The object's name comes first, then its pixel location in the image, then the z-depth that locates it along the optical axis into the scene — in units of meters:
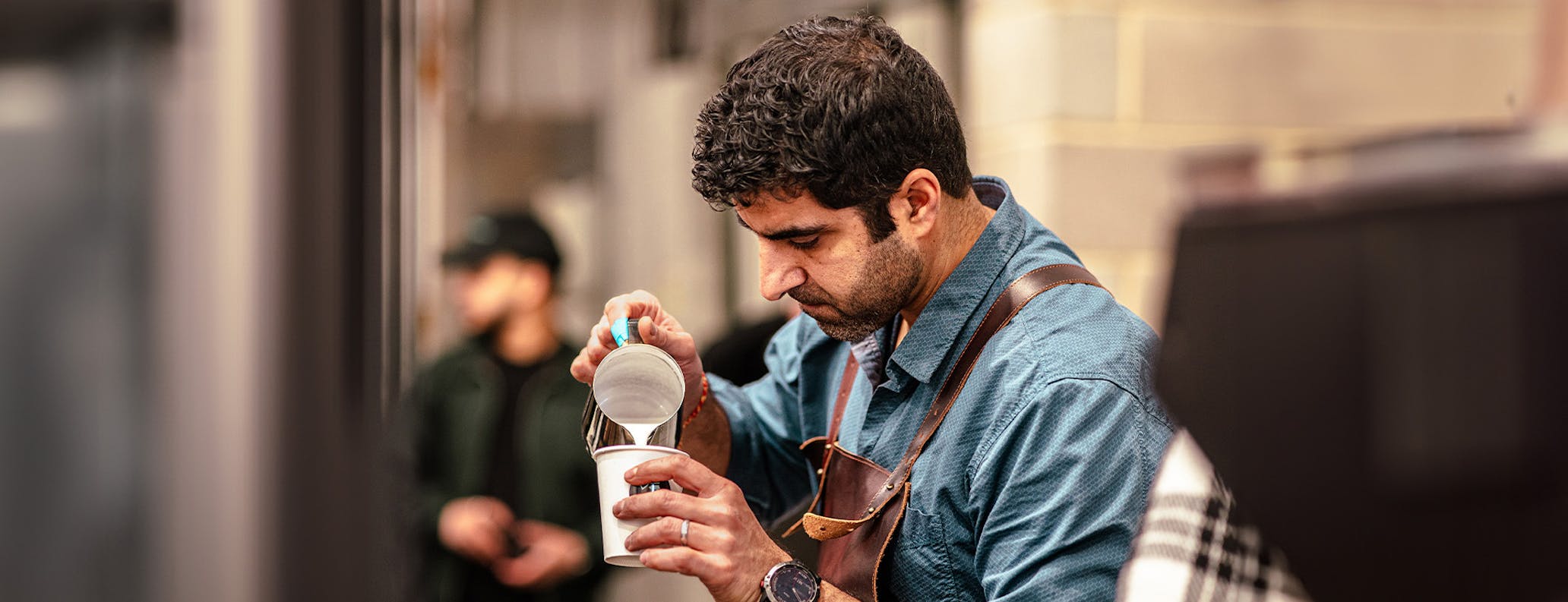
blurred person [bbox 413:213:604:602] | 4.04
